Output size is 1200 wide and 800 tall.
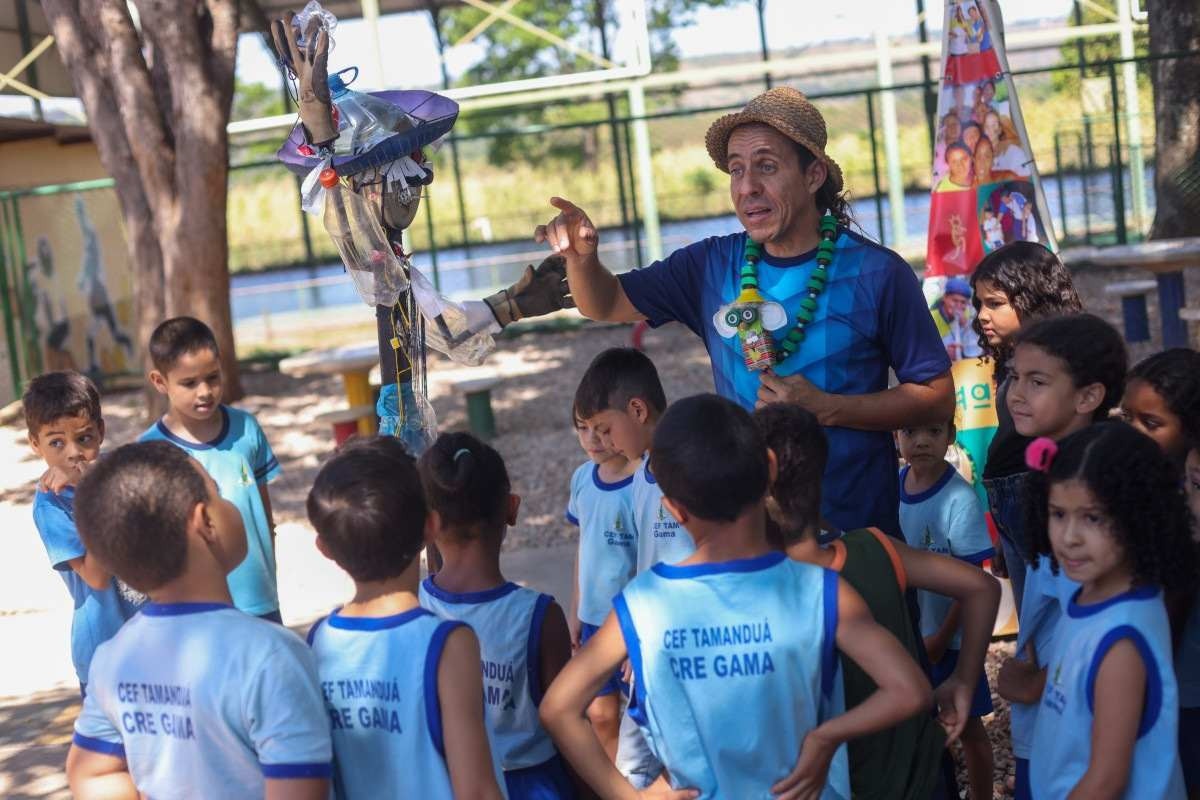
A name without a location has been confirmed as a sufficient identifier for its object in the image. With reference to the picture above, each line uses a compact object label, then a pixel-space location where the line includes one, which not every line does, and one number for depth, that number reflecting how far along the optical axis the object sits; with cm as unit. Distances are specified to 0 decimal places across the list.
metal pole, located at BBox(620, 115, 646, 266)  1420
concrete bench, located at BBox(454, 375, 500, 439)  919
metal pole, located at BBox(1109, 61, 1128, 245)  1355
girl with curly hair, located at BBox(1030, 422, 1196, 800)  215
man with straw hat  289
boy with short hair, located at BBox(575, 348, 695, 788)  311
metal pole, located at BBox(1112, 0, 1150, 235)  1527
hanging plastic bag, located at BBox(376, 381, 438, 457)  308
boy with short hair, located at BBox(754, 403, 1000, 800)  239
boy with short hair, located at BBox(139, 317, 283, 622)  382
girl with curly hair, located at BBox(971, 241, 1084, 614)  312
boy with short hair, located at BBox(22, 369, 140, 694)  338
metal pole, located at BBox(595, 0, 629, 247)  1429
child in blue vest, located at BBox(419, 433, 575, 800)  262
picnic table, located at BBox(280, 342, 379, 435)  841
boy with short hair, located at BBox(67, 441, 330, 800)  212
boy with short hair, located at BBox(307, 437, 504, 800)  219
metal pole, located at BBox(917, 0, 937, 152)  1505
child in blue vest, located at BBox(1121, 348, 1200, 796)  264
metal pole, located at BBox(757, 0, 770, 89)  2191
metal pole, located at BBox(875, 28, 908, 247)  1437
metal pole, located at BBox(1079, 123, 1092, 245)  1508
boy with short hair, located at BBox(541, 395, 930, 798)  217
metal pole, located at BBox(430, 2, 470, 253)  1742
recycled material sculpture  285
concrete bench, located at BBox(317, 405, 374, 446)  807
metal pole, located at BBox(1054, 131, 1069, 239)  1581
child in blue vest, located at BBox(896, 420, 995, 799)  322
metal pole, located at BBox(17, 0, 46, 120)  1515
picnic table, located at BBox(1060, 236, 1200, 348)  838
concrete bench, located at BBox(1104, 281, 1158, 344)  1000
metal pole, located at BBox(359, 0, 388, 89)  1342
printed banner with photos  482
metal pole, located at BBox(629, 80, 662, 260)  1431
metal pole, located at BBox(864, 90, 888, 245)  1336
